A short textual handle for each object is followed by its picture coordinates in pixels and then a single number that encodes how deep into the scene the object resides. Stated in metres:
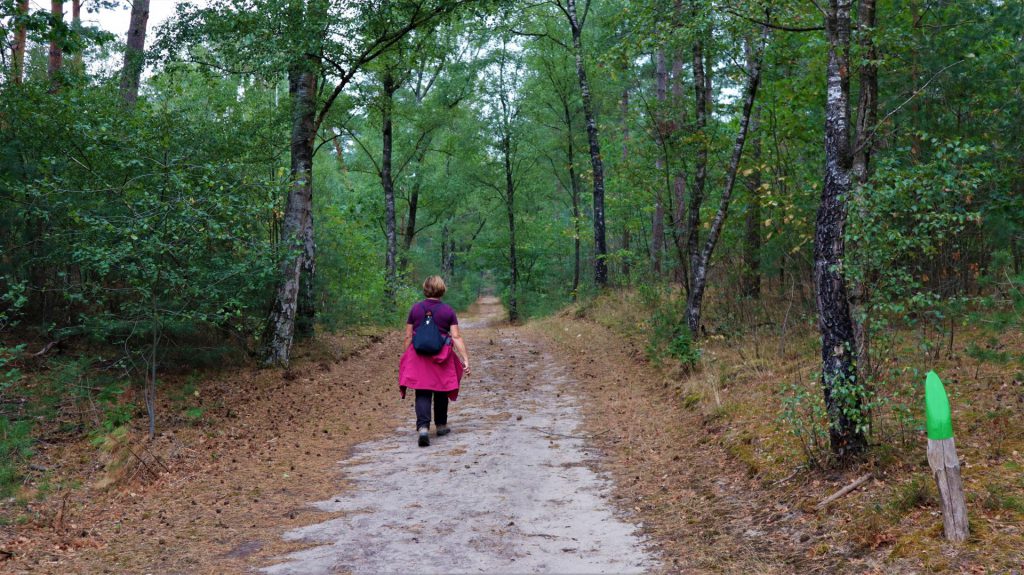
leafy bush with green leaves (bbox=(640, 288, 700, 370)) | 11.38
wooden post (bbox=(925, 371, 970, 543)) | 4.06
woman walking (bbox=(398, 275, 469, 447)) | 8.58
